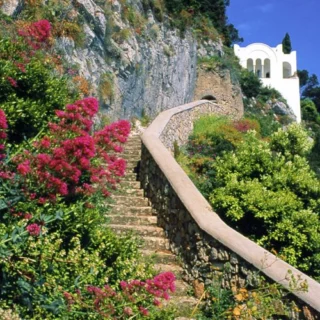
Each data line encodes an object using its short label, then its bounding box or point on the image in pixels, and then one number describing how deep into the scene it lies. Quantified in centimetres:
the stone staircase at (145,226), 509
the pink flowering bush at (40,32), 502
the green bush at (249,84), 3268
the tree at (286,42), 5428
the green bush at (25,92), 483
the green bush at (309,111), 4978
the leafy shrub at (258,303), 374
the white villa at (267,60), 4397
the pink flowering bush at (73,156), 322
